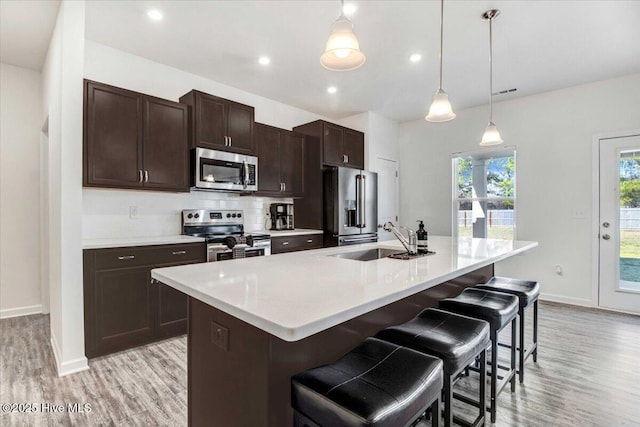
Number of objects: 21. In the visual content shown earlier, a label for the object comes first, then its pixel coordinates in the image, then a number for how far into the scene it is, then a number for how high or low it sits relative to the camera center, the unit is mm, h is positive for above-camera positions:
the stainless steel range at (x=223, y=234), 3265 -261
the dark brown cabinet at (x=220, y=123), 3332 +990
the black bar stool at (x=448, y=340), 1313 -582
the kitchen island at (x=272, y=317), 955 -312
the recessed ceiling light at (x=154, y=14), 2523 +1614
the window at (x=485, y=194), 4590 +253
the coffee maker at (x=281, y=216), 4461 -70
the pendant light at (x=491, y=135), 2812 +675
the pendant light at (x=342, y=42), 1669 +903
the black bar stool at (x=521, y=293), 2184 -589
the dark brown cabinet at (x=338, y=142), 4465 +1029
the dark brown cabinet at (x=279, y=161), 4078 +678
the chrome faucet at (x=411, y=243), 2113 -221
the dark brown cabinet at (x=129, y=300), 2482 -750
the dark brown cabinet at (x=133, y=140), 2688 +666
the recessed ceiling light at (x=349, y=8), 2416 +1586
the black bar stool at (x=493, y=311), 1771 -597
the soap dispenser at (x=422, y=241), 2186 -215
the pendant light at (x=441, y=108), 2319 +761
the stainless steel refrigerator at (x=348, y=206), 4340 +67
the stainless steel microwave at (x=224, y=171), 3297 +455
